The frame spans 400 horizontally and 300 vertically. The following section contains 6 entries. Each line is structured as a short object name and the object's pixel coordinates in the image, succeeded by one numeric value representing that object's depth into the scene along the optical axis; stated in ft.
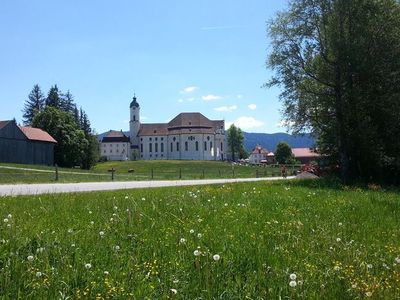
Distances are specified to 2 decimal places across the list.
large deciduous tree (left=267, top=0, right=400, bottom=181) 91.04
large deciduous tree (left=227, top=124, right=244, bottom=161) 555.69
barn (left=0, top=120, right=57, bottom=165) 282.56
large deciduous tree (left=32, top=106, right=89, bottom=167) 323.78
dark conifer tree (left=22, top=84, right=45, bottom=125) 406.41
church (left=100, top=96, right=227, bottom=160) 606.55
